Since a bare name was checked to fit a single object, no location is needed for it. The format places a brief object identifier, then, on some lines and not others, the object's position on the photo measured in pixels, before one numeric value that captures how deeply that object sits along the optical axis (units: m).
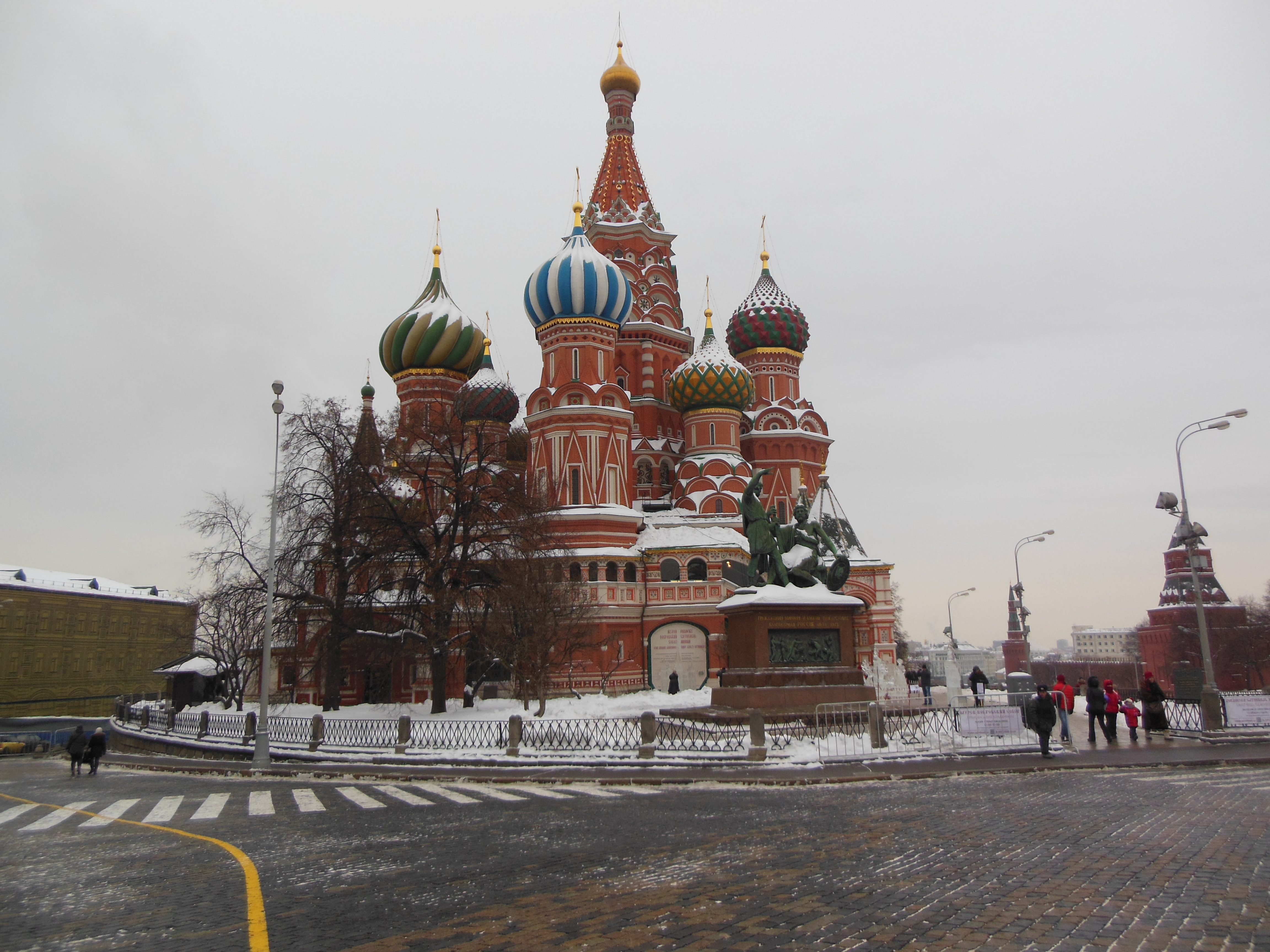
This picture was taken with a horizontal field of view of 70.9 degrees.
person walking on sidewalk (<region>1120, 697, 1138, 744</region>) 20.23
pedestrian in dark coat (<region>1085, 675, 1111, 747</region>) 19.86
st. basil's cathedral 39.56
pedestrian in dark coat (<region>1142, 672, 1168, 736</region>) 20.83
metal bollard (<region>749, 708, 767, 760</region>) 17.02
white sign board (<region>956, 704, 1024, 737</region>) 18.38
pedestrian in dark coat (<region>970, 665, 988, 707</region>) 34.41
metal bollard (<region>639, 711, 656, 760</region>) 18.27
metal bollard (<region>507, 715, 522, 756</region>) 19.47
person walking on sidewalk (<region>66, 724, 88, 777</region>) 22.75
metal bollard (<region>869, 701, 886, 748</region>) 17.47
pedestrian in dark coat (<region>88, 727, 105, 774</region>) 22.47
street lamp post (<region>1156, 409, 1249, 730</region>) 19.81
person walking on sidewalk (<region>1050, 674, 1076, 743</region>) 19.17
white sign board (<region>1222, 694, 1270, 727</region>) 20.33
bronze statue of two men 23.44
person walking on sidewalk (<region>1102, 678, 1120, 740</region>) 19.78
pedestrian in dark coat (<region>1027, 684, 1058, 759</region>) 16.75
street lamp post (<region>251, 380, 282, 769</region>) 20.06
